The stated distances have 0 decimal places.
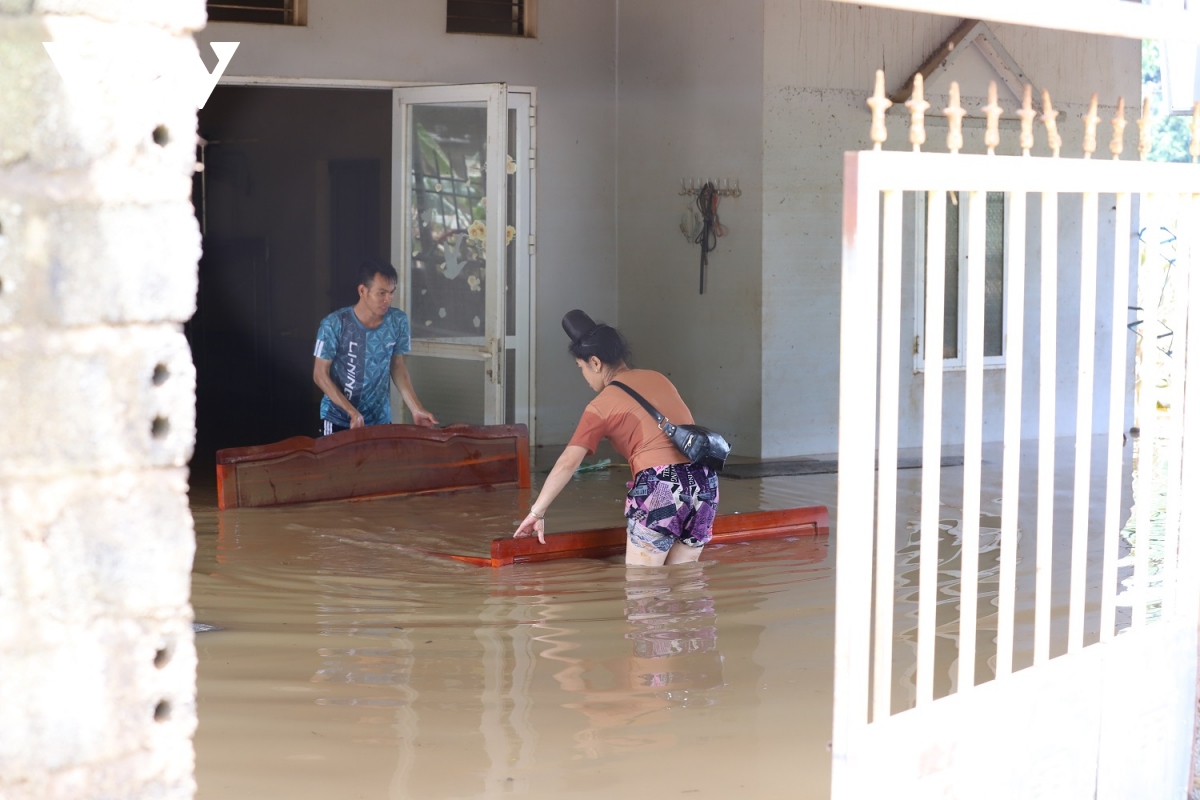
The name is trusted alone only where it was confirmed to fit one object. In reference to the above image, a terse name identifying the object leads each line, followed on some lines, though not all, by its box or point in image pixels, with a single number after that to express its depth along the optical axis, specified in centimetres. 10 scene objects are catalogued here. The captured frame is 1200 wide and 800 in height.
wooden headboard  1535
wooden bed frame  1274
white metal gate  531
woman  1212
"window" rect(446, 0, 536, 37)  2000
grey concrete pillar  423
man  1530
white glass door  1855
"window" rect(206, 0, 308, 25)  1828
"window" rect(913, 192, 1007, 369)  2092
